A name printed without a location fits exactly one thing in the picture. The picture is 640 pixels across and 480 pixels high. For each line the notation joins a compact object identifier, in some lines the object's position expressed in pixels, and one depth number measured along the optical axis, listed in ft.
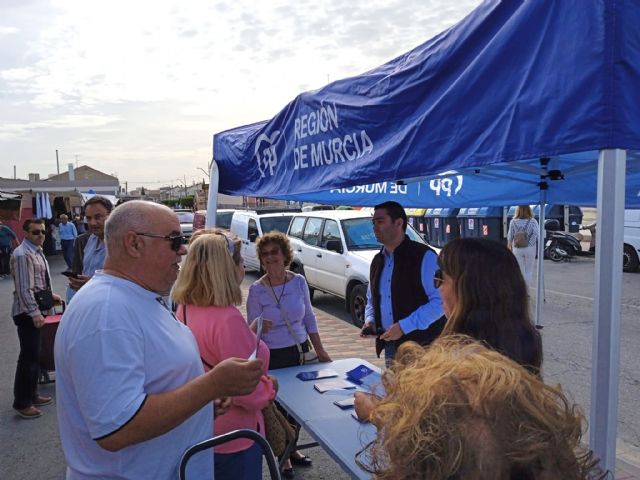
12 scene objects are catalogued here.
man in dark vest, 10.91
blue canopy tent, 5.49
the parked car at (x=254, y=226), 43.47
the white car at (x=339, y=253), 27.04
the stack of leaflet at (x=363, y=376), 10.17
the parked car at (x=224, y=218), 54.90
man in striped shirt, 14.47
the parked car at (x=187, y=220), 81.71
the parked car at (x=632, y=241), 42.11
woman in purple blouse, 11.60
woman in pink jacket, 7.34
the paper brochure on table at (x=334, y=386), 9.77
